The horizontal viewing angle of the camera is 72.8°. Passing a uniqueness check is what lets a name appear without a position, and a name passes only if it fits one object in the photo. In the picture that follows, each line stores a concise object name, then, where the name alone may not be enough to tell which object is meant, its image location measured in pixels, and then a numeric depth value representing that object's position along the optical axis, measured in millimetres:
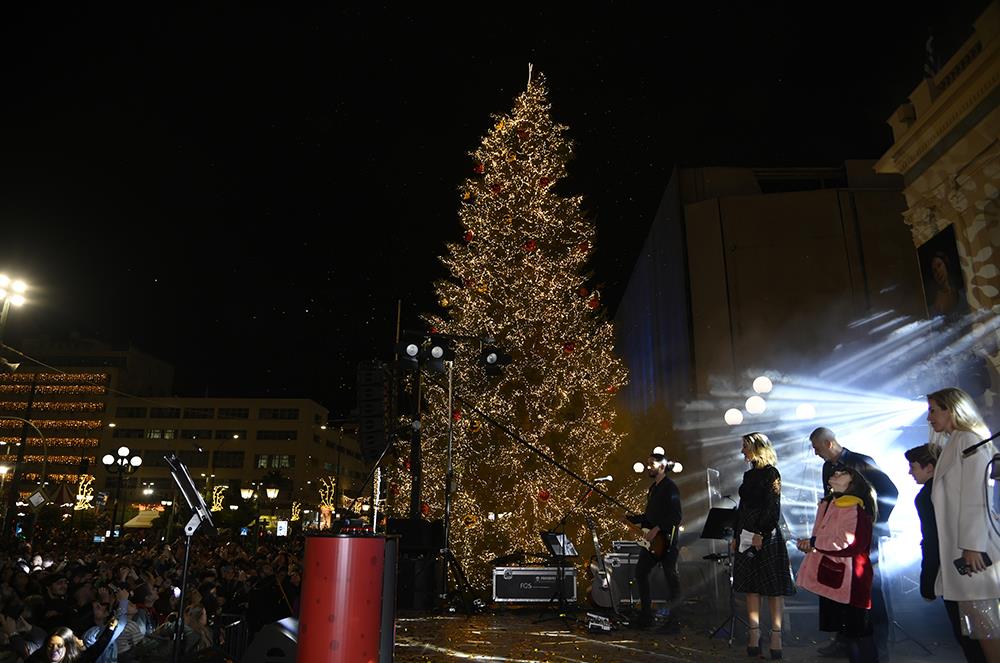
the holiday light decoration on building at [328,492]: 68912
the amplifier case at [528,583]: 10328
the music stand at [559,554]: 9852
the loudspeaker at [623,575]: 10406
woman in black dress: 6148
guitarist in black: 8164
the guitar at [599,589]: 9844
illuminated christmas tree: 14977
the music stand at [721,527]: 7250
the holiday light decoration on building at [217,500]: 60506
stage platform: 6297
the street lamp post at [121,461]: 21744
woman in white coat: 3799
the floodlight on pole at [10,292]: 14055
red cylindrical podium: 3244
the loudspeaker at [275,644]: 4086
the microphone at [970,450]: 3777
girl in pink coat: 4715
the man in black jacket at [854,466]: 6105
